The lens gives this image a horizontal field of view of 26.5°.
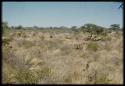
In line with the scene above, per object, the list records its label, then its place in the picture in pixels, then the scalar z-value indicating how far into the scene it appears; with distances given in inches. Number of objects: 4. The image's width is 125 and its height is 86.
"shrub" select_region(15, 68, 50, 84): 285.6
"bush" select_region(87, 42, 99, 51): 538.8
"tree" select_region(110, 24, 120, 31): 1685.8
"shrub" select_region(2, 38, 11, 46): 460.9
